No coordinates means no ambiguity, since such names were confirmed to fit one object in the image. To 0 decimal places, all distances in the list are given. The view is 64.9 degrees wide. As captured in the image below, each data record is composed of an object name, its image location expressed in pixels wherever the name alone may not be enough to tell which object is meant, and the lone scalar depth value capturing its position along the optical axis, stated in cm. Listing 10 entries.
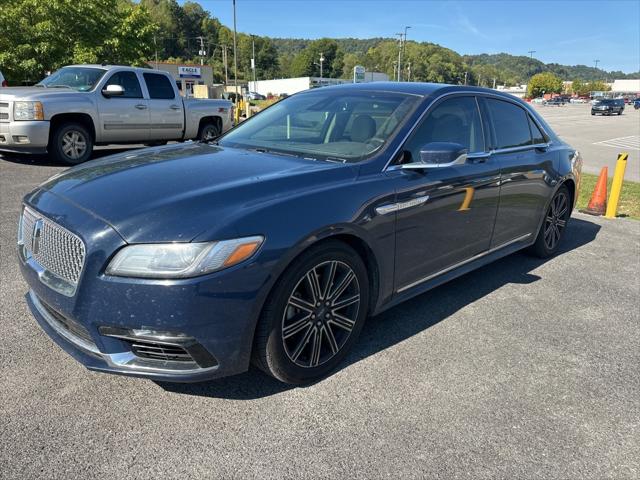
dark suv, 5122
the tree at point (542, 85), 15038
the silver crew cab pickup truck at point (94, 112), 873
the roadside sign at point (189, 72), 6291
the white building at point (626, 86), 16069
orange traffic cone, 784
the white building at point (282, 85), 10242
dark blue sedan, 234
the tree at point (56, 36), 1800
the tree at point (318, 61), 14488
